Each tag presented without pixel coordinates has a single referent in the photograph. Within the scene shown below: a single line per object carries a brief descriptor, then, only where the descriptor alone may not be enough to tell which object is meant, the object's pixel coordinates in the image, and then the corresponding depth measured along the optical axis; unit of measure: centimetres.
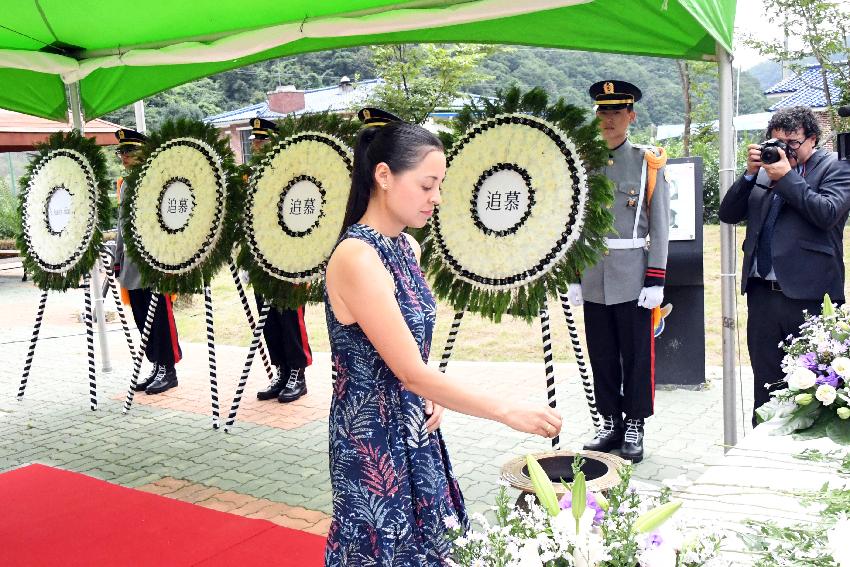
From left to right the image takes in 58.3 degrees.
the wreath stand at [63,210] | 495
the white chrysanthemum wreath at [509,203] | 311
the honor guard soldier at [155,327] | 548
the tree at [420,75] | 1349
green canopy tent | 338
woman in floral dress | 179
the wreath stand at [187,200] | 436
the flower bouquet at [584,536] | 93
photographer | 325
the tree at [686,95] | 1447
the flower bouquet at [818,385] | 174
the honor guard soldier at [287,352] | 521
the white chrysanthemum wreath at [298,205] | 404
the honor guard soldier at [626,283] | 368
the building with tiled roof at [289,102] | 2061
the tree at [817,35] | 1198
